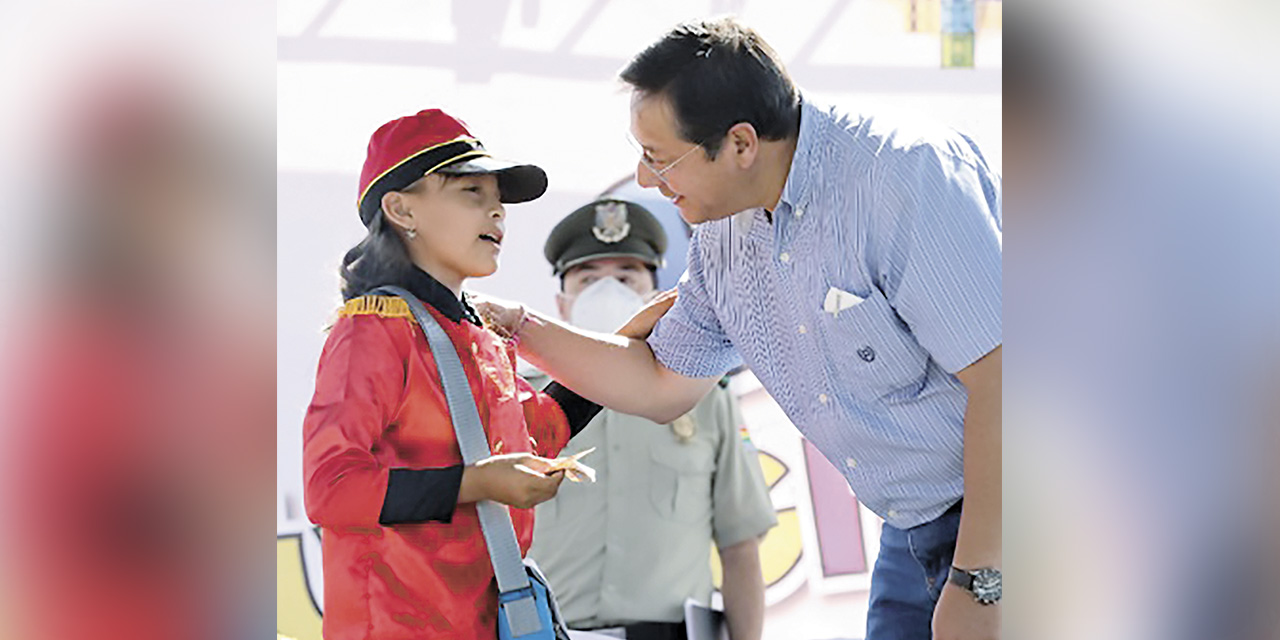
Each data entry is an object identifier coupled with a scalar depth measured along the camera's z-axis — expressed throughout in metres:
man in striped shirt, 3.37
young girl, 3.21
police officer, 4.34
